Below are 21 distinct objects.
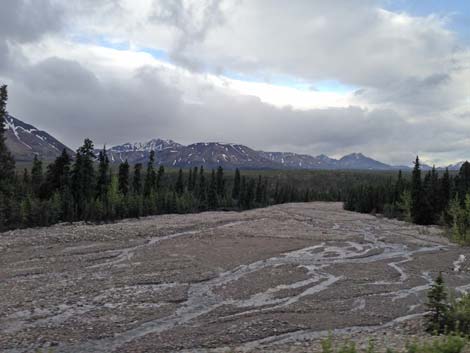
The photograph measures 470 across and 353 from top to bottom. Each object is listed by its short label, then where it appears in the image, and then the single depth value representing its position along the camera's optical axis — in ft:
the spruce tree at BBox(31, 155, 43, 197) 249.75
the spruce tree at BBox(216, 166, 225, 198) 406.41
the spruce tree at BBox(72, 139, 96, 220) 232.96
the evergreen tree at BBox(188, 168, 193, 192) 409.49
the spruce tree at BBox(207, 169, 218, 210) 370.32
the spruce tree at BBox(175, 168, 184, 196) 365.81
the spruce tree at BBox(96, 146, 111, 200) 260.83
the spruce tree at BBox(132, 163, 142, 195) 321.52
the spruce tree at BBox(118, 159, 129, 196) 299.38
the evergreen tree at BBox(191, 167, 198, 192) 405.80
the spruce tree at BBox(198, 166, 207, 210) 361.10
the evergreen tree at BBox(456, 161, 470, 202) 262.26
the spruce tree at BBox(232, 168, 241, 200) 448.24
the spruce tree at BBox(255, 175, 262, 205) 434.01
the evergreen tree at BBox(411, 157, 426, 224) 270.46
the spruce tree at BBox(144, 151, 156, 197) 314.96
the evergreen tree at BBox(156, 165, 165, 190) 347.32
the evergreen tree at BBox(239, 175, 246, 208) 402.11
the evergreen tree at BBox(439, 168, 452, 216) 266.94
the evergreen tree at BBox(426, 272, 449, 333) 54.80
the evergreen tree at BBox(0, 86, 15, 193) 191.11
